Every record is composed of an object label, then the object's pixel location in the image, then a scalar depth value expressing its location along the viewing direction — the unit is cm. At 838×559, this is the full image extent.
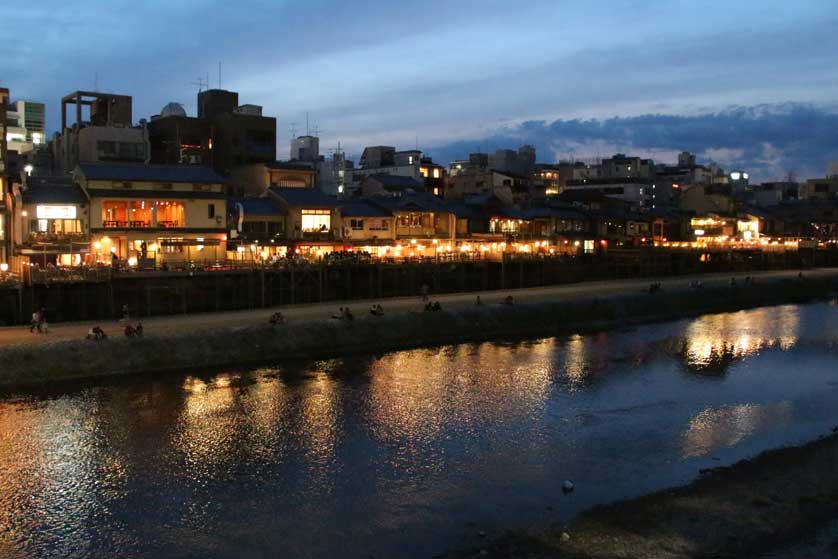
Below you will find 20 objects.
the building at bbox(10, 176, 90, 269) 4447
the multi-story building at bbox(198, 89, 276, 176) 7312
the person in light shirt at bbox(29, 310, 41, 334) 3534
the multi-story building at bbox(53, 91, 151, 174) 6394
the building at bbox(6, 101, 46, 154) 8375
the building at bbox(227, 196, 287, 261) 5469
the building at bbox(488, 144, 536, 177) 12294
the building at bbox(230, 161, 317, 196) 6800
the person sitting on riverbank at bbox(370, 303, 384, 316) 4371
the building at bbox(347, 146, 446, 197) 9669
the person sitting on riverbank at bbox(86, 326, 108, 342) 3388
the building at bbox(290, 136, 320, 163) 10584
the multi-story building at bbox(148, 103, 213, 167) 6994
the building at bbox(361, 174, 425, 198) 8081
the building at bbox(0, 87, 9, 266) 4494
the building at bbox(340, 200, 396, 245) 6311
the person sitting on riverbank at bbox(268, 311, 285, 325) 3969
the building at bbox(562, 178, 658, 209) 11088
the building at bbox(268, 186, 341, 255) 5931
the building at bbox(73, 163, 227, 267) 4831
